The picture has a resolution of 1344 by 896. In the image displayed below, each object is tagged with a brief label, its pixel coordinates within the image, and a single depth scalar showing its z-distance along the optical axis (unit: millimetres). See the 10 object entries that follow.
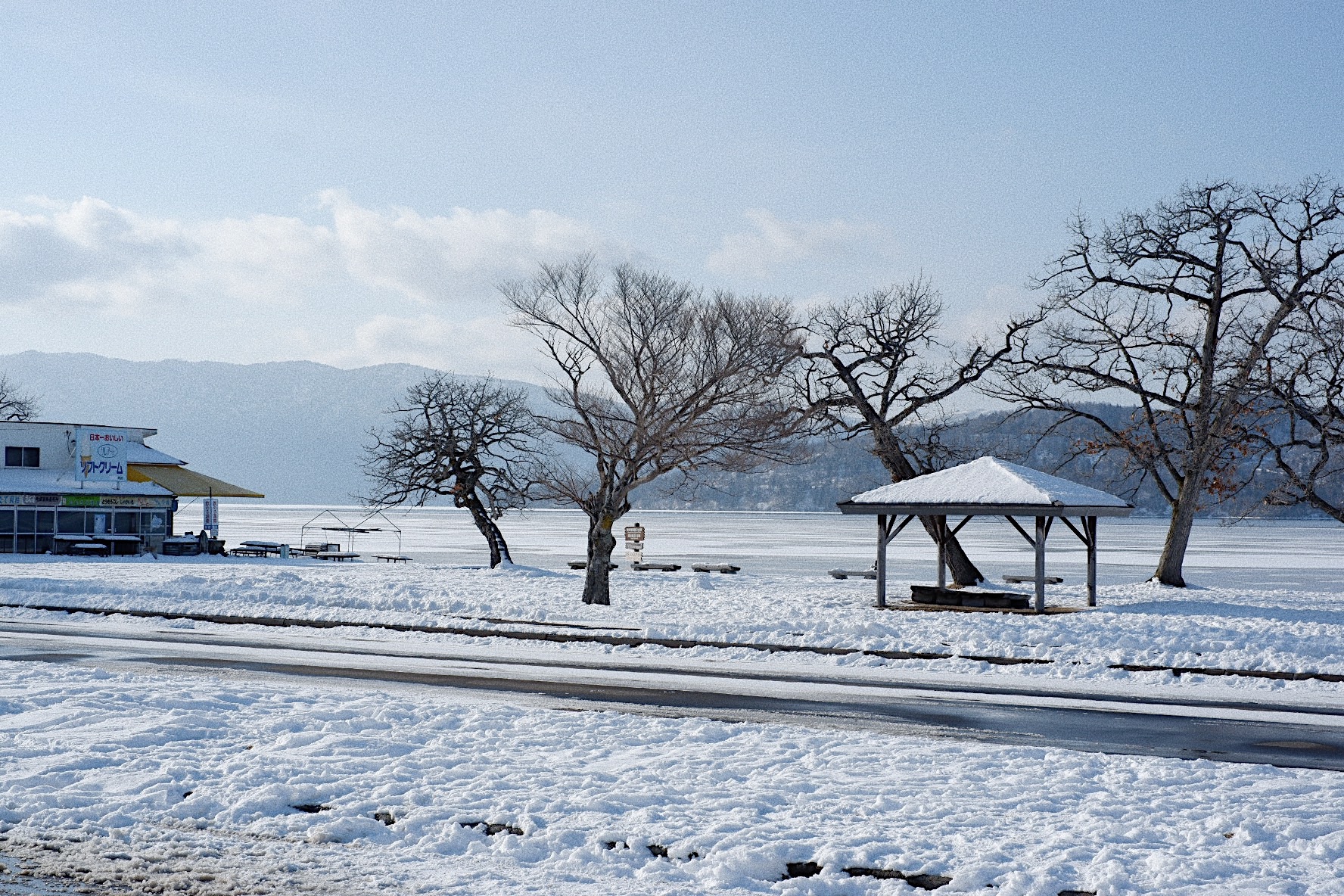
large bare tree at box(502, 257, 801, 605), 25047
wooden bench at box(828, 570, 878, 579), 37406
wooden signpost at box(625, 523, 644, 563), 44469
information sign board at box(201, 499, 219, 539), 45531
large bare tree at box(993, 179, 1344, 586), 29719
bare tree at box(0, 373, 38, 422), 76250
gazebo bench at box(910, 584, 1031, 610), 24766
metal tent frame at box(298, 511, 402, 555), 65375
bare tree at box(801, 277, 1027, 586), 32188
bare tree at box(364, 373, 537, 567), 41094
